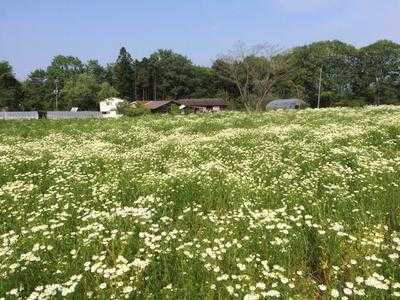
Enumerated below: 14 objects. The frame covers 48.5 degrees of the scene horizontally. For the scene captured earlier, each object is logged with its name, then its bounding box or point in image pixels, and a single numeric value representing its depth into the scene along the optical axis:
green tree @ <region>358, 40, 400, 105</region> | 101.74
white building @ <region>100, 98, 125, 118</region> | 100.19
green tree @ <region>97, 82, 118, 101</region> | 111.94
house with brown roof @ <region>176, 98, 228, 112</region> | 111.62
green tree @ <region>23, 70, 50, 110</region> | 117.75
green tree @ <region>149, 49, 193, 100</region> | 135.88
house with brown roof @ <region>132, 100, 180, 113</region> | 100.44
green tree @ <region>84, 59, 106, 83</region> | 138.00
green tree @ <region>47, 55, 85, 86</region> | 137.88
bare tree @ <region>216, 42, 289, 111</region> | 64.62
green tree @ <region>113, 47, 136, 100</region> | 130.38
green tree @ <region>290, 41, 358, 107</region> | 105.88
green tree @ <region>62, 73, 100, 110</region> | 112.88
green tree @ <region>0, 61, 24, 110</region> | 103.19
